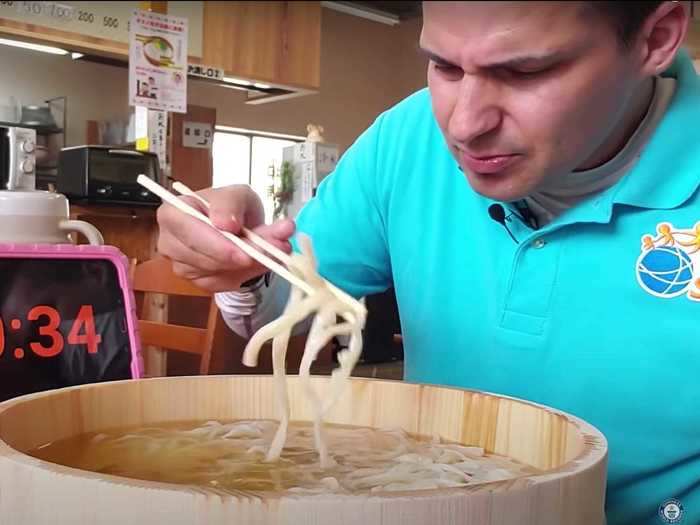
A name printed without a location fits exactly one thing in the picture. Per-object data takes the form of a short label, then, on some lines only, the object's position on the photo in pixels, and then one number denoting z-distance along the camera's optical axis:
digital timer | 0.87
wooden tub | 0.41
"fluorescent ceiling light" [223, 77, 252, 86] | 3.96
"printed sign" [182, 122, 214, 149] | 3.96
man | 0.70
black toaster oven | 2.29
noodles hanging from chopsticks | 0.71
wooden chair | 1.65
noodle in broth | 0.64
